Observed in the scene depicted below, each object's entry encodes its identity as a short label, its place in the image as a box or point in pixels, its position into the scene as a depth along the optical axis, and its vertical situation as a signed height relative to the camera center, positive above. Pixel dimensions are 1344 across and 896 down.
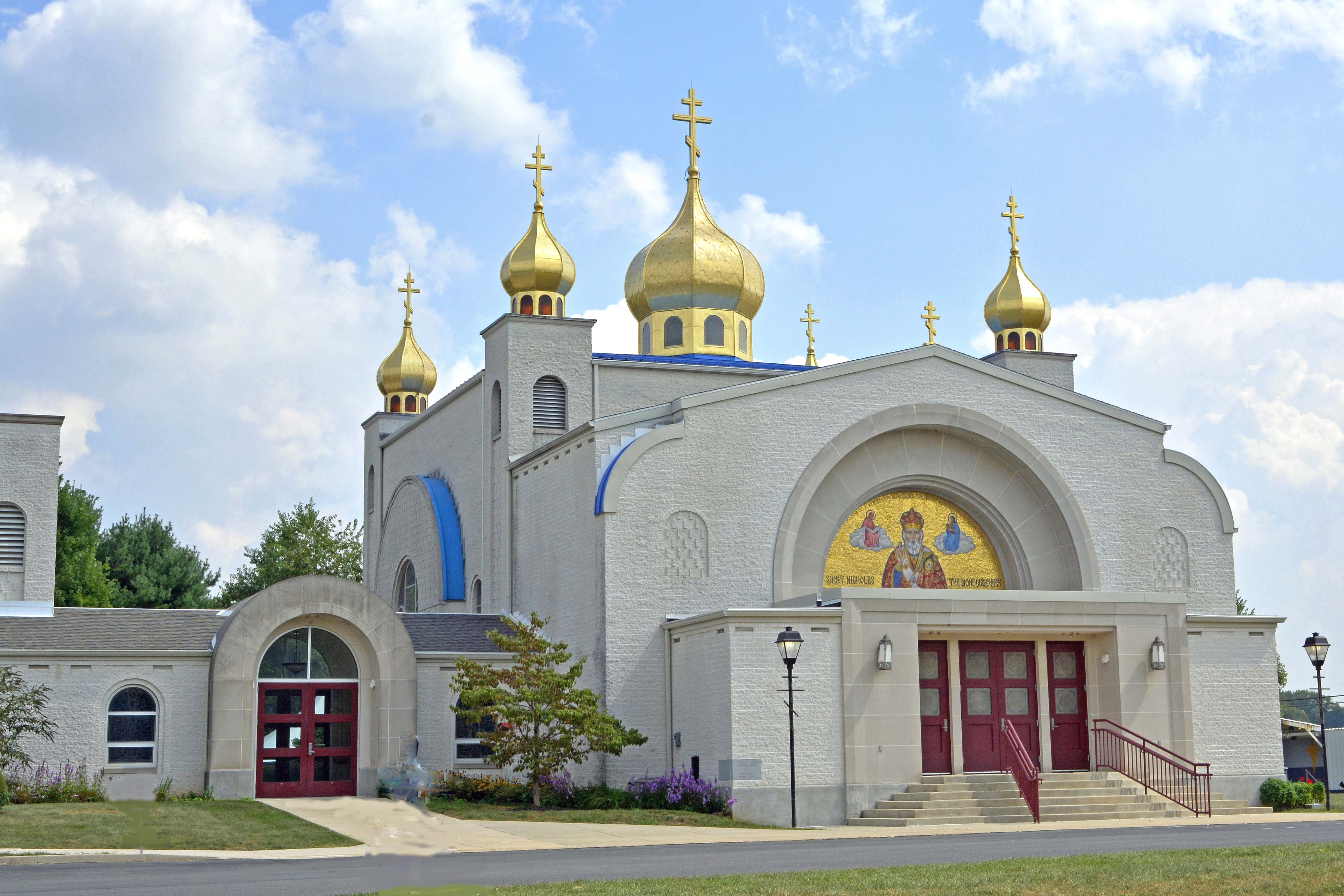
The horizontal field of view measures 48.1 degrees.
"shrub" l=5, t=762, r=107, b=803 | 25.36 -1.92
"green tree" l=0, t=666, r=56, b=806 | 24.19 -0.73
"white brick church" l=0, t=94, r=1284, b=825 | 26.16 +1.08
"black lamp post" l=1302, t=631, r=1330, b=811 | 28.58 +0.18
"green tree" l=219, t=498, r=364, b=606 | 59.62 +4.58
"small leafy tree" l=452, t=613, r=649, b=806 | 25.64 -0.74
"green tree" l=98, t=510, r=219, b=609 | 55.69 +3.75
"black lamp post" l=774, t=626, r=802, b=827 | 24.28 +0.25
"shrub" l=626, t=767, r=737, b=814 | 25.14 -2.20
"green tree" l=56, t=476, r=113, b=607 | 50.34 +4.04
